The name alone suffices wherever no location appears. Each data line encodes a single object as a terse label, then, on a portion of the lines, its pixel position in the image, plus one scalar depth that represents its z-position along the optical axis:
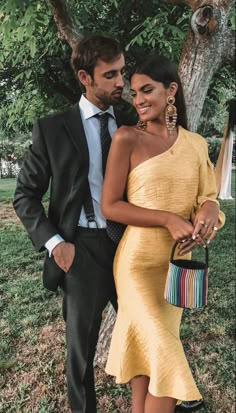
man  2.14
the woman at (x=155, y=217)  1.94
